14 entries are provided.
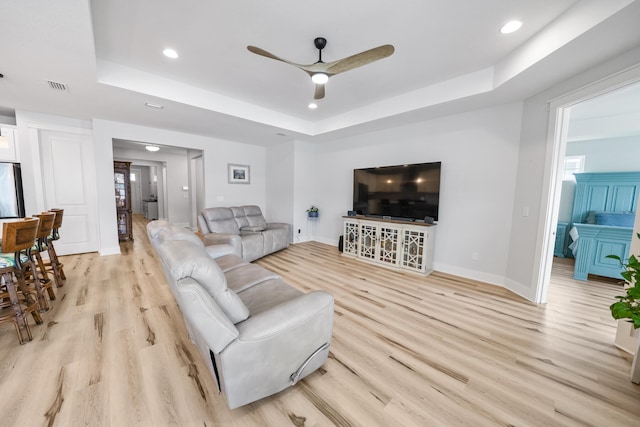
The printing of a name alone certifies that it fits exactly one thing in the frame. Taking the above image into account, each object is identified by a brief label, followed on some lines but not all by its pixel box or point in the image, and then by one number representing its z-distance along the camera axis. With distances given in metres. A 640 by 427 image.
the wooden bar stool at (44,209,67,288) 2.86
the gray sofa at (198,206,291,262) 3.89
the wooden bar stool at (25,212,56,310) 2.25
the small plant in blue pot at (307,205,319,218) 5.55
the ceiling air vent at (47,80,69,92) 2.66
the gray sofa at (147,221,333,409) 1.13
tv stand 3.58
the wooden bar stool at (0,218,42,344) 1.85
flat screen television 3.64
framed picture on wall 5.67
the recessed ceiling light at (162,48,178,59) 2.39
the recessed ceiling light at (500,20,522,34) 1.95
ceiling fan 1.85
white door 3.95
